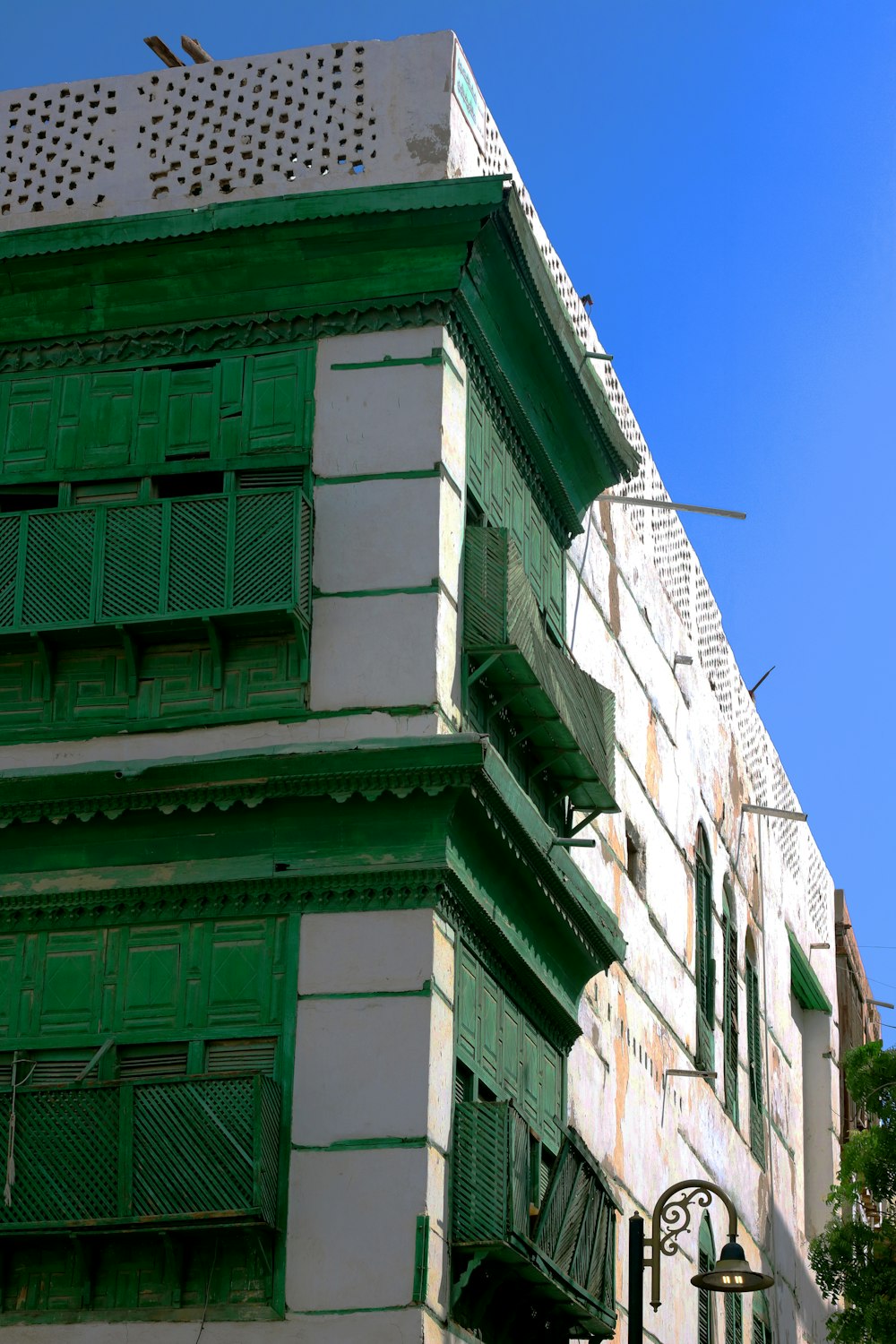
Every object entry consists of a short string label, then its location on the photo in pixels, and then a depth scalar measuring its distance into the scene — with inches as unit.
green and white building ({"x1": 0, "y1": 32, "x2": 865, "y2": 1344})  653.9
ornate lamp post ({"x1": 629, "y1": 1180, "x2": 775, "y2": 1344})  708.0
